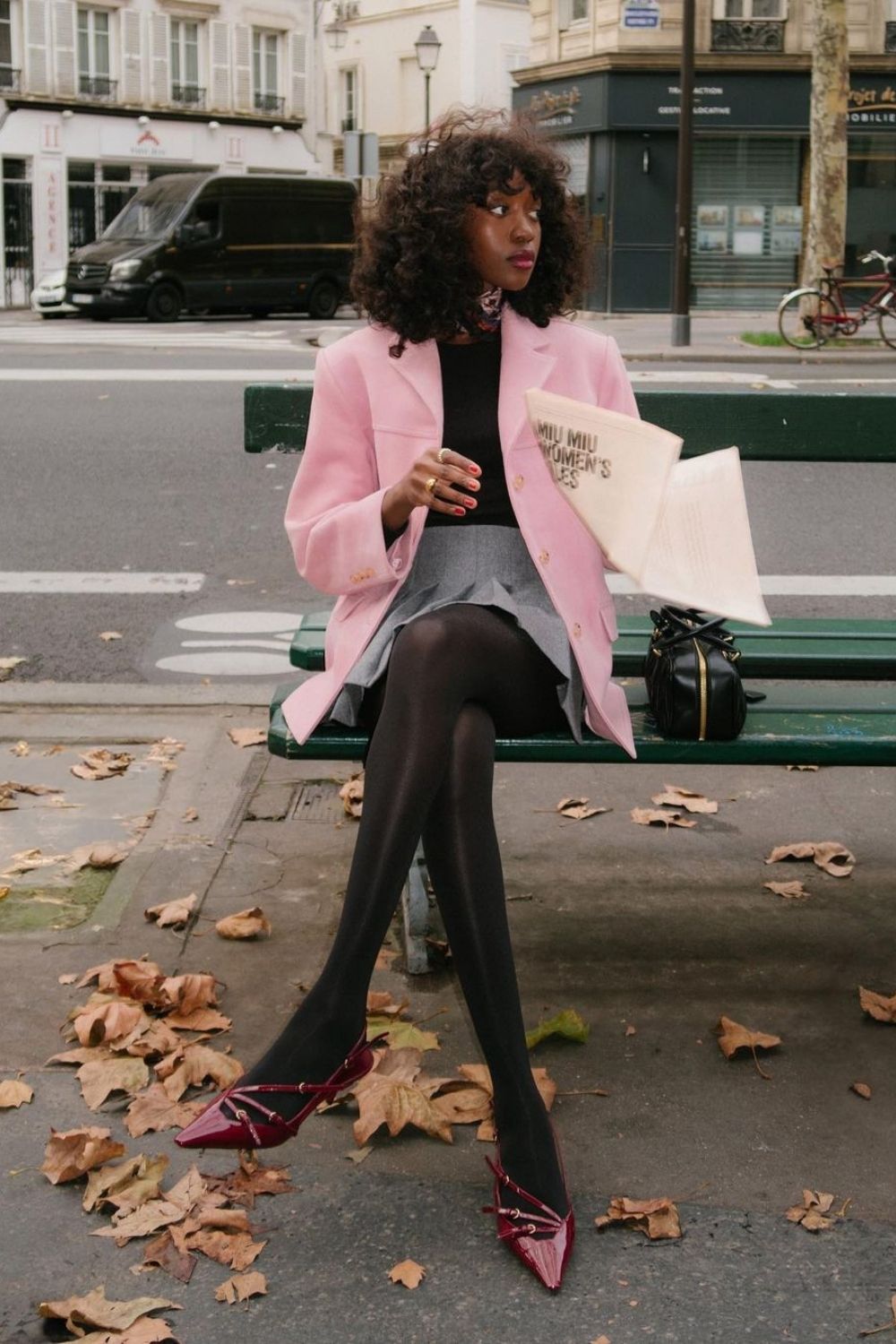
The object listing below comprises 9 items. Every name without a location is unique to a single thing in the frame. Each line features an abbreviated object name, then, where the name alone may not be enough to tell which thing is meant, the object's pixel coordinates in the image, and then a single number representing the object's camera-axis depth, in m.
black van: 25.83
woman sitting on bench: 2.67
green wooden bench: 3.08
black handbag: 3.06
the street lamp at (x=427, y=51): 29.75
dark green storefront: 29.03
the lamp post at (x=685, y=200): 19.91
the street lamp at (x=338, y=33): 44.47
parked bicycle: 19.08
